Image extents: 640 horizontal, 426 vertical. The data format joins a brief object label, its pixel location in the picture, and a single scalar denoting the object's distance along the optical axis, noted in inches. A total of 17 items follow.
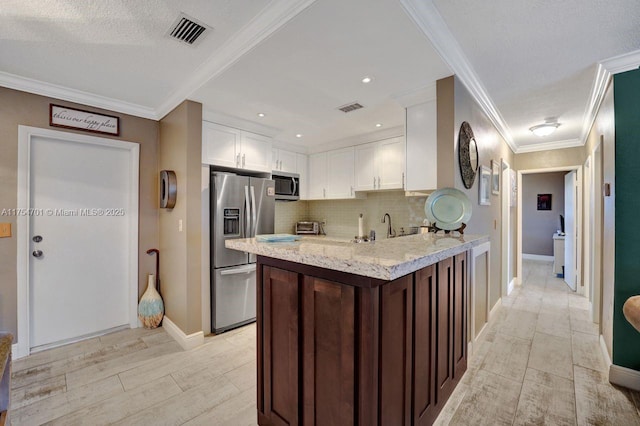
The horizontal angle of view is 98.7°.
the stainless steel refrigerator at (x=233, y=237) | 116.7
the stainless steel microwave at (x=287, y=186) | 159.6
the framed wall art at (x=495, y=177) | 133.6
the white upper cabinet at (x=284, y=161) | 166.1
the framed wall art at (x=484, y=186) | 115.1
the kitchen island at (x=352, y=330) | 42.6
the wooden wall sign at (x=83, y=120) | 105.9
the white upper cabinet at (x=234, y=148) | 117.7
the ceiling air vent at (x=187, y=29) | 67.9
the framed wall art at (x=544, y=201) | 291.0
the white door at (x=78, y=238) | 104.9
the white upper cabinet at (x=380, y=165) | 142.7
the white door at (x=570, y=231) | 182.7
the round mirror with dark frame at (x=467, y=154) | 94.0
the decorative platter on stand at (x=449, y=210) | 80.9
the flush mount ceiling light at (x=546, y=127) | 140.7
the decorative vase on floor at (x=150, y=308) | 122.0
